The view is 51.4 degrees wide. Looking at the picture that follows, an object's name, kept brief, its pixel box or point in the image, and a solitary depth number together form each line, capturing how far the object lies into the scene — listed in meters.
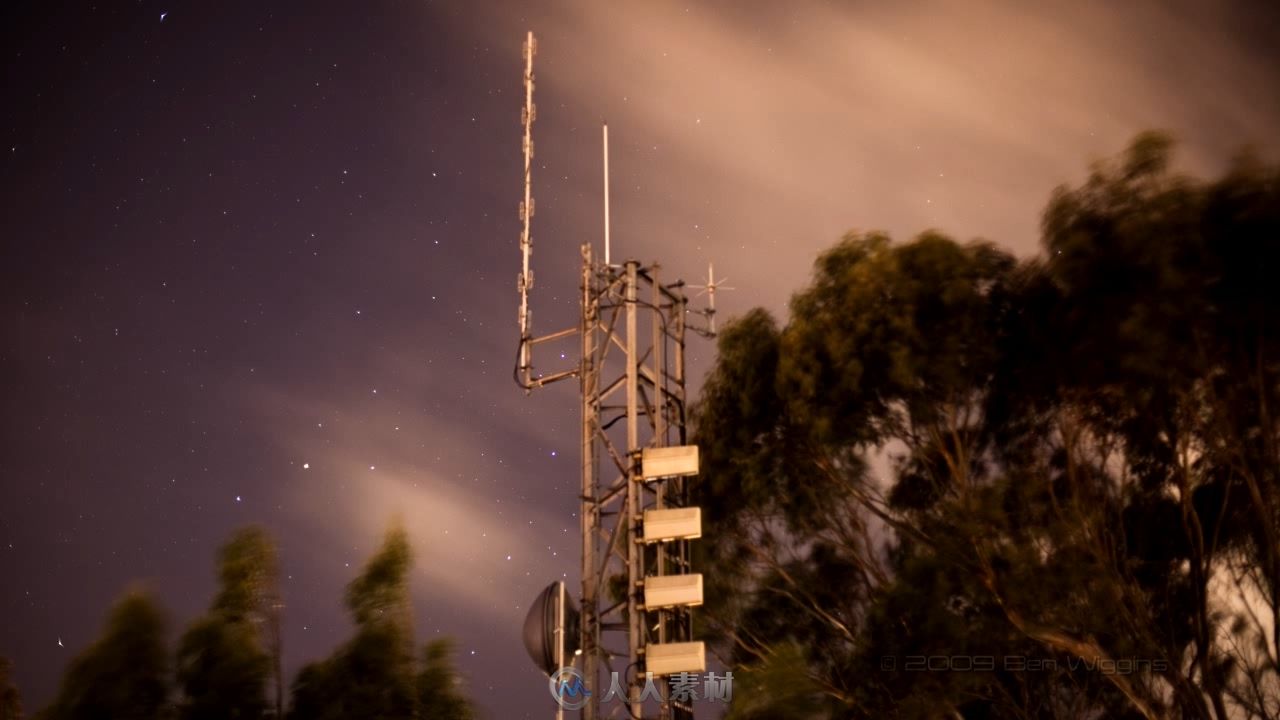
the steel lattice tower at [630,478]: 13.03
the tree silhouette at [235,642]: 7.50
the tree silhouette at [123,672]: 7.31
